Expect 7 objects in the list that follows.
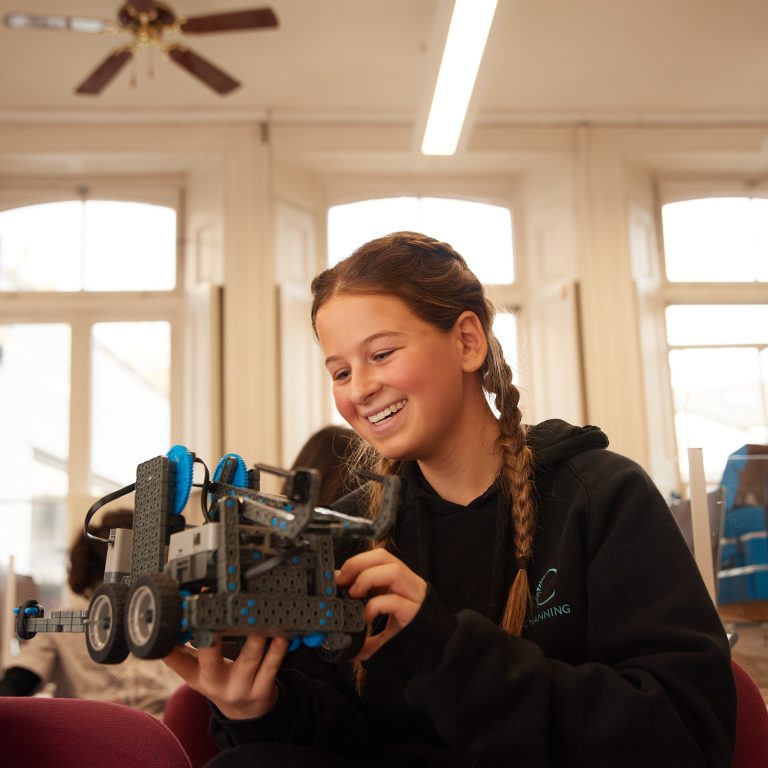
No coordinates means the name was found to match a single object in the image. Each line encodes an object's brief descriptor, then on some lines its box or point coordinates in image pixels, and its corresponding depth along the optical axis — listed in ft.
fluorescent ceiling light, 12.80
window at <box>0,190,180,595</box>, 19.51
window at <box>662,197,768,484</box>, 20.43
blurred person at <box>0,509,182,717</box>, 10.23
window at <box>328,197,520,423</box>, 21.09
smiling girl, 3.97
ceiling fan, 14.21
